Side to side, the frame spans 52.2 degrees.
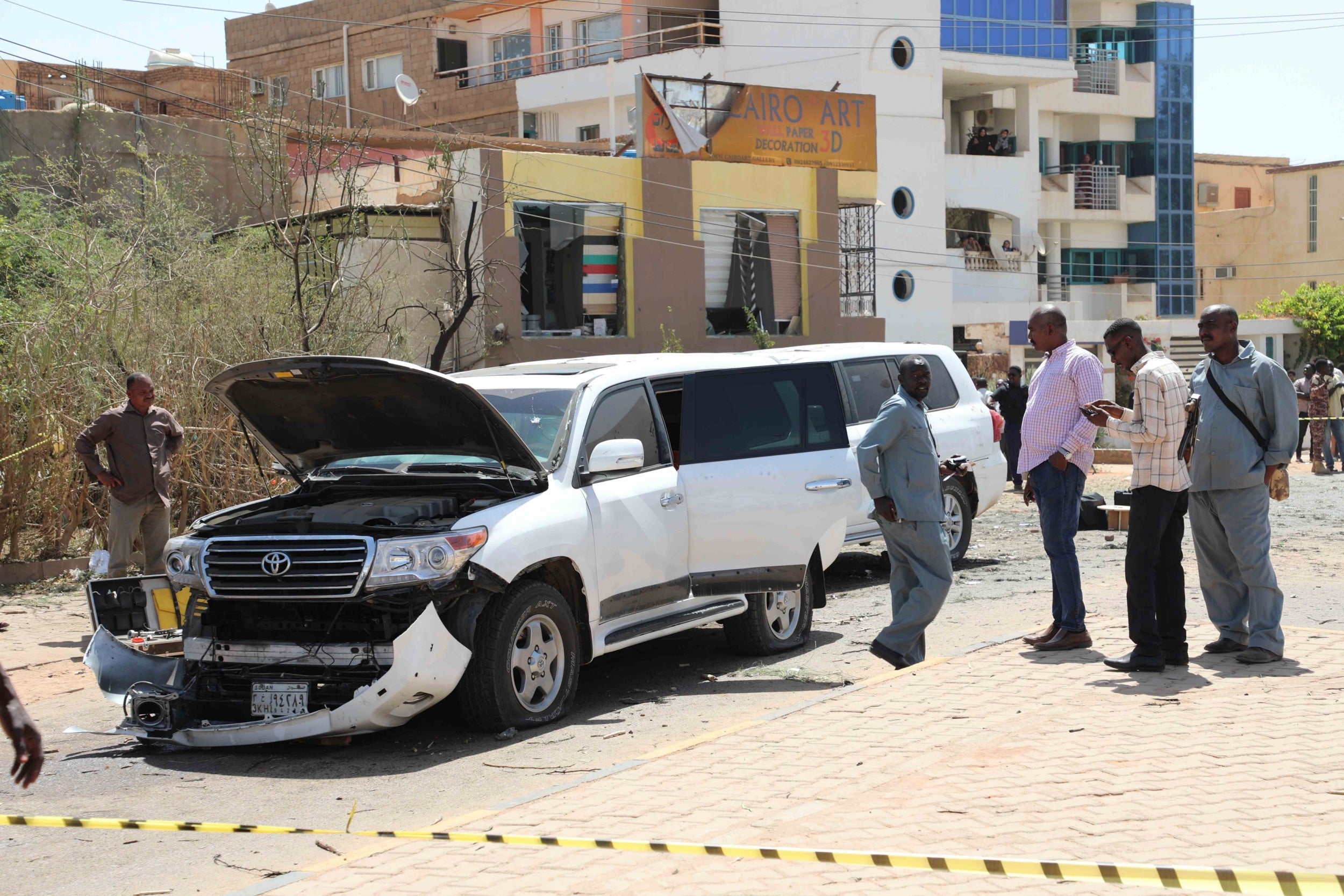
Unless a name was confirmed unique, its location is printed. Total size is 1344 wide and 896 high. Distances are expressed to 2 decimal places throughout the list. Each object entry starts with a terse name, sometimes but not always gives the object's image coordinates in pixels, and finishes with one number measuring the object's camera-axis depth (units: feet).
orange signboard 92.89
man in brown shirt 34.60
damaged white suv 22.11
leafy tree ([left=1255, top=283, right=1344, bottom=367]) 172.65
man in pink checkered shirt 26.71
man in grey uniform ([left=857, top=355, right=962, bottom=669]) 26.53
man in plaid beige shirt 24.70
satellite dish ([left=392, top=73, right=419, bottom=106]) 104.17
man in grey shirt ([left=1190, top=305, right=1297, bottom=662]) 25.08
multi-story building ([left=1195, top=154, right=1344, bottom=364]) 205.46
